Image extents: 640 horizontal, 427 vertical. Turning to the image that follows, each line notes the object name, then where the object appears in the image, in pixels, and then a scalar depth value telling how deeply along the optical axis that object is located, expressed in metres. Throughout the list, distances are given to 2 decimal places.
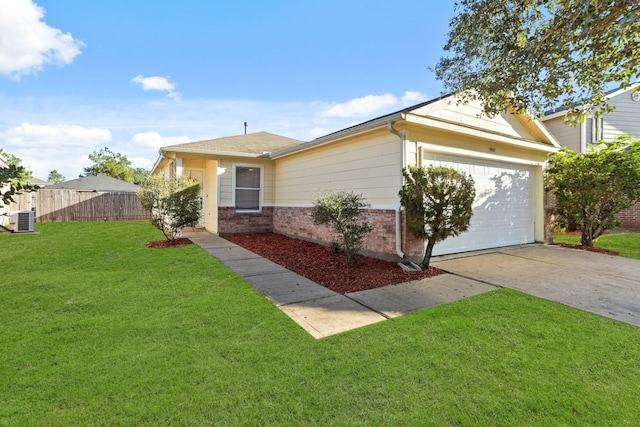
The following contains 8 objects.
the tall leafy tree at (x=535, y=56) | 4.48
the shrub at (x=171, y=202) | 8.64
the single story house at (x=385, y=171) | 6.43
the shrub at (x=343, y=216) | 6.05
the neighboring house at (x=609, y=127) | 12.54
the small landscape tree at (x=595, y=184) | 7.73
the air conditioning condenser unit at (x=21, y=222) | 11.50
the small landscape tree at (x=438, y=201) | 5.59
